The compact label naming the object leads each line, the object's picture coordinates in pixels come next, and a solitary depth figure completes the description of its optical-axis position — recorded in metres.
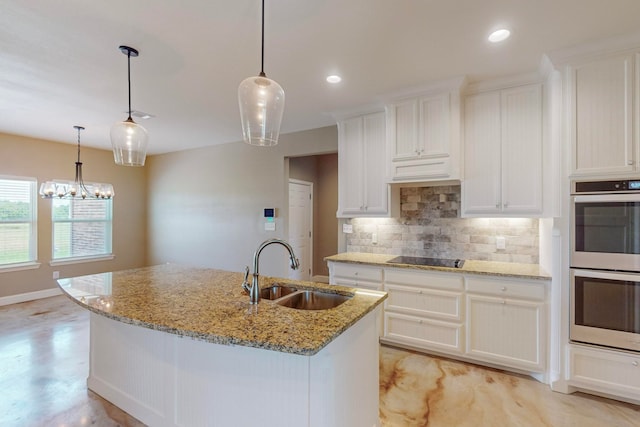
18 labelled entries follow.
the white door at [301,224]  5.45
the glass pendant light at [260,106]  1.61
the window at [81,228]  5.21
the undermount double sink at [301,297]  1.95
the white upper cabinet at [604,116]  2.11
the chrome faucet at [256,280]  1.75
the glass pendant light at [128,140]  2.22
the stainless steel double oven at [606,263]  2.10
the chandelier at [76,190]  4.01
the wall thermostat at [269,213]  4.72
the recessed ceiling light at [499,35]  2.02
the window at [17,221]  4.62
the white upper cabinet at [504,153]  2.65
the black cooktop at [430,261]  2.97
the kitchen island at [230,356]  1.35
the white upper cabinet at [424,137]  2.85
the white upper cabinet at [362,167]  3.37
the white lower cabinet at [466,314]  2.47
